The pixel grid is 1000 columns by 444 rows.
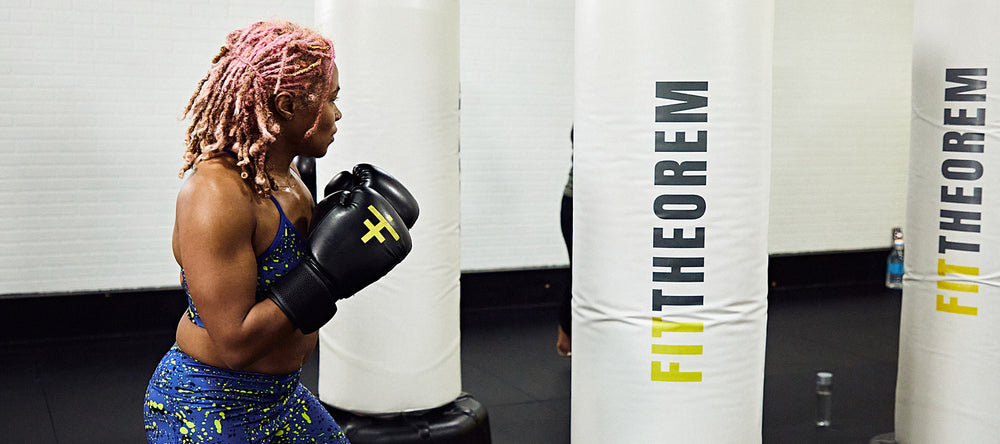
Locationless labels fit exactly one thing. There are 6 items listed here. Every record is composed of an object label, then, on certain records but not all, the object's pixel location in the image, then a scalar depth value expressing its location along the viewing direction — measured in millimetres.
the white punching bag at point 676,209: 1978
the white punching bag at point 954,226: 2684
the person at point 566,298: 4516
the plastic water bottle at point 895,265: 7441
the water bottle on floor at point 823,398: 3791
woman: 1604
